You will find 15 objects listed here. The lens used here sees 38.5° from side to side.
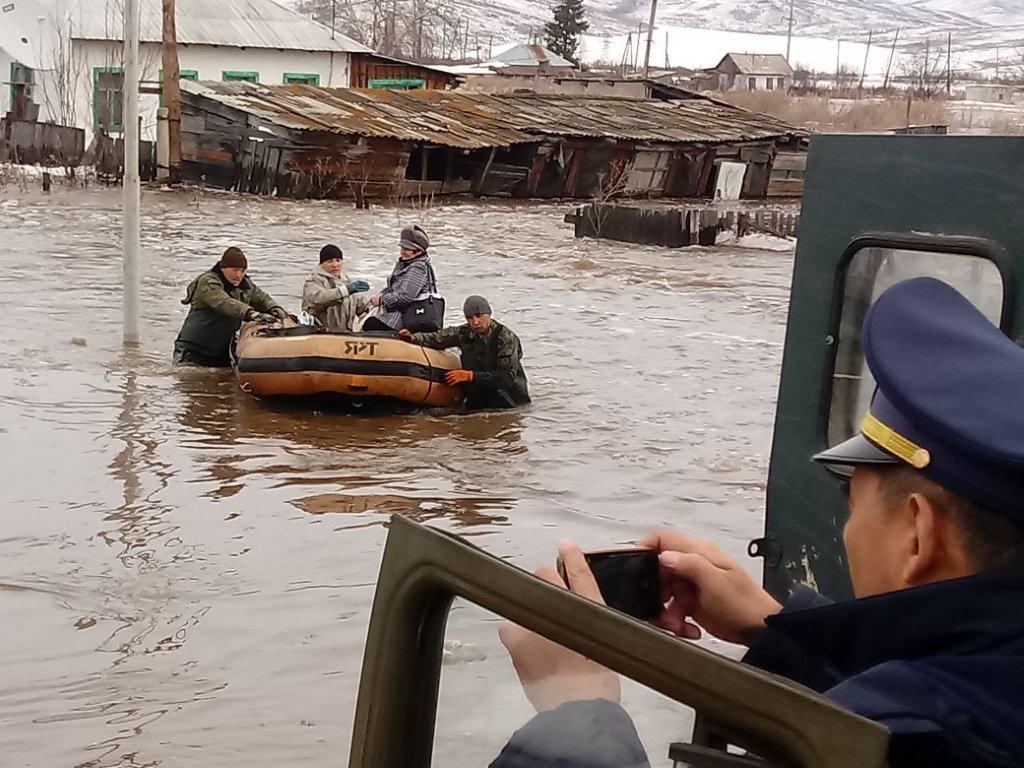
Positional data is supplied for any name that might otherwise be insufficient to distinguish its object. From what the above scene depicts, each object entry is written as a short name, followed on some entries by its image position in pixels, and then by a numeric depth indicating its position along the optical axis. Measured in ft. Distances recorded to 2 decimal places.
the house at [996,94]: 362.74
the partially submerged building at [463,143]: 114.73
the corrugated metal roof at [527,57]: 271.69
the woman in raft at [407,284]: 40.73
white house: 136.87
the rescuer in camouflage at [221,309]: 41.57
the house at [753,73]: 481.87
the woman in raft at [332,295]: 41.88
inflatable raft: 38.99
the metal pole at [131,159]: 47.32
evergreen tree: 298.76
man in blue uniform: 4.58
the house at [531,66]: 250.98
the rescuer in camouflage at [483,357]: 39.45
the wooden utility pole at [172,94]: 115.24
